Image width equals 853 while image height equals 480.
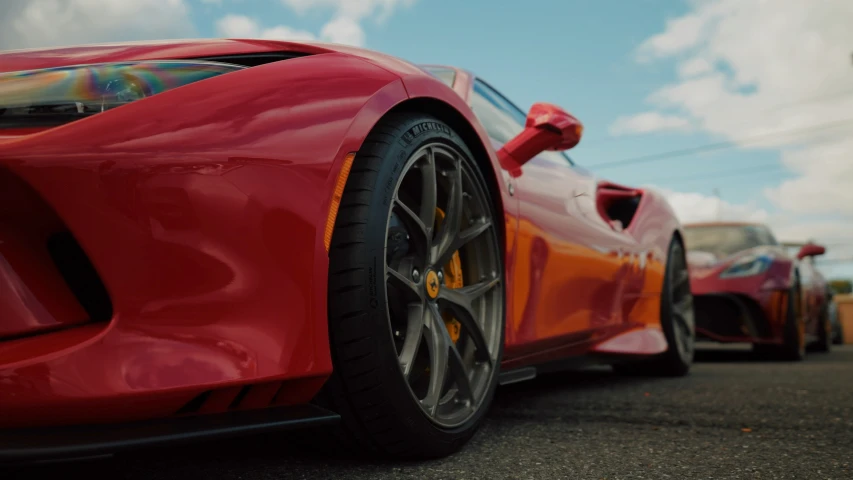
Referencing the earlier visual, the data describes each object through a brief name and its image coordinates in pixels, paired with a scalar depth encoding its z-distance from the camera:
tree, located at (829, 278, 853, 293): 45.64
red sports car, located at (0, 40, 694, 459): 1.25
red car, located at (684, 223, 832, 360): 5.91
